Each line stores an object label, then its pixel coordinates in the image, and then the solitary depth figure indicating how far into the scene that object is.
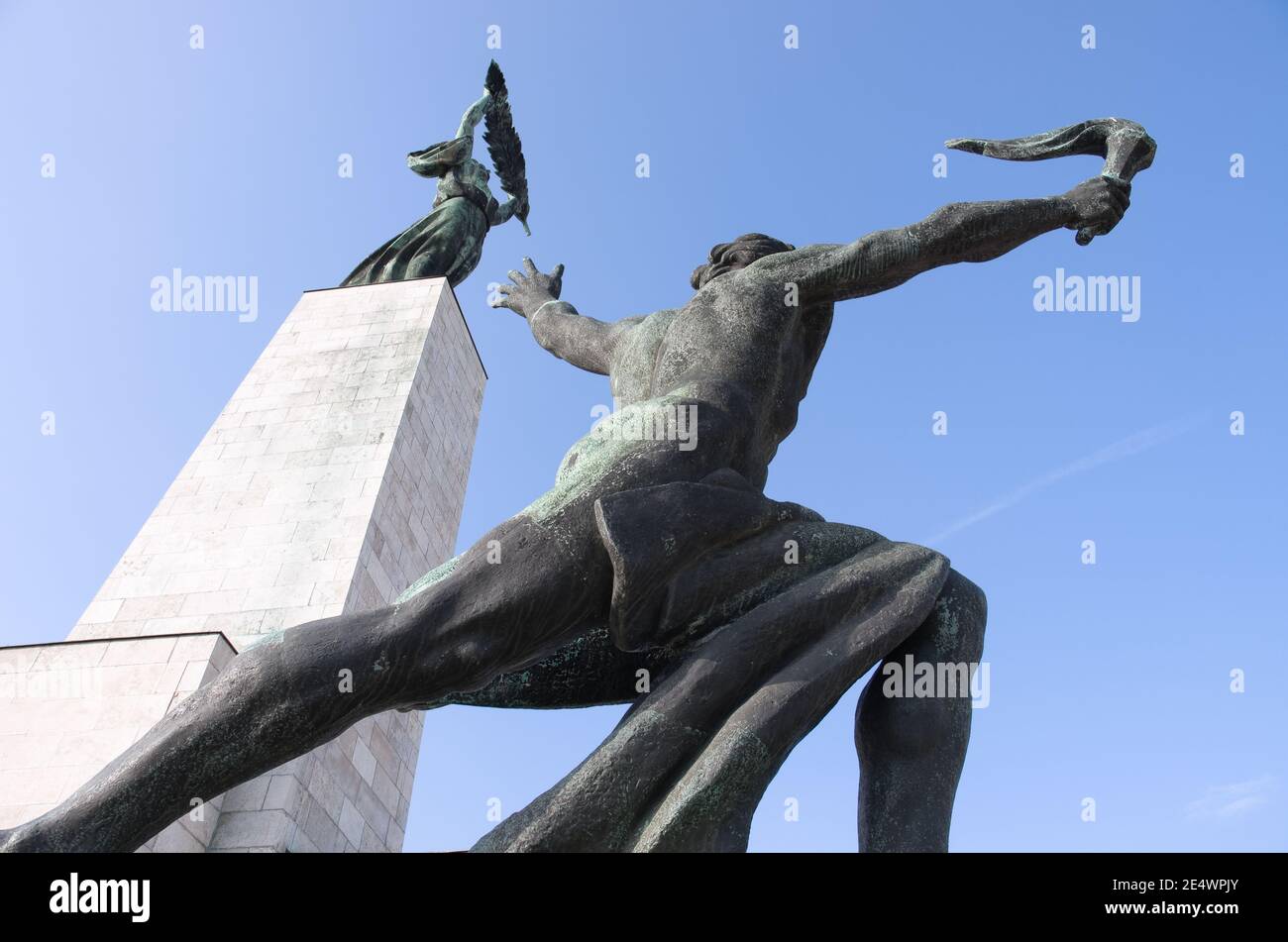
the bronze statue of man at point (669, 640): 2.81
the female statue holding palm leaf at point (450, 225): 12.73
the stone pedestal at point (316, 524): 7.35
